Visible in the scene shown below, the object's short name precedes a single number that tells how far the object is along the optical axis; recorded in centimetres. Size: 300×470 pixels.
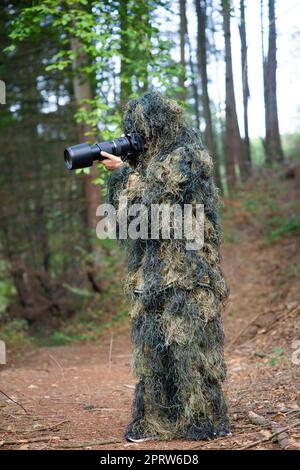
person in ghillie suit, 404
